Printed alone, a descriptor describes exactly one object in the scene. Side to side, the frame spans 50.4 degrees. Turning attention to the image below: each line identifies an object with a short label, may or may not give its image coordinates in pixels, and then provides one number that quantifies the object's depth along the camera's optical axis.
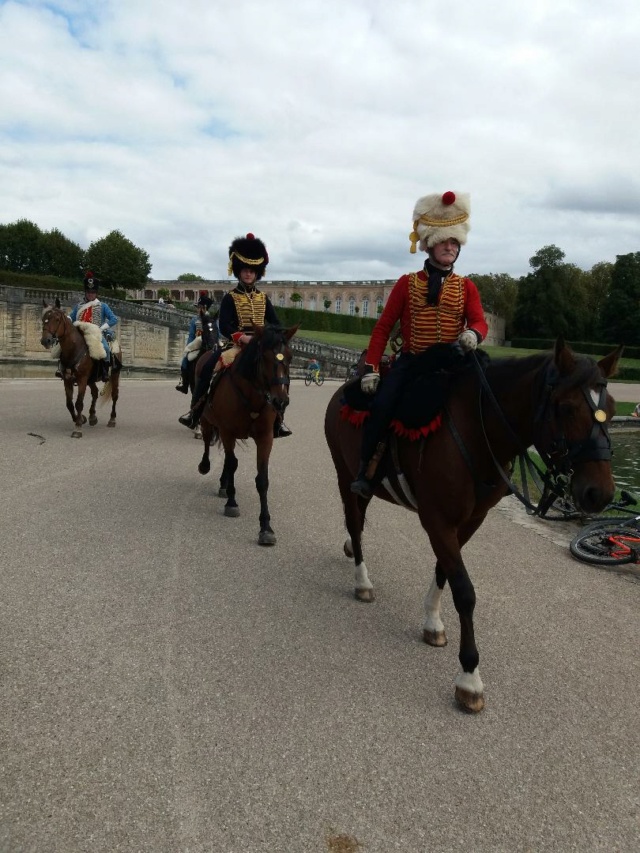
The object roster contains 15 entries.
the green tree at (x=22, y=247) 99.94
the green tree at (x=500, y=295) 106.31
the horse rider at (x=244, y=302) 8.55
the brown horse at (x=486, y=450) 3.59
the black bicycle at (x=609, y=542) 6.97
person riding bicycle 43.31
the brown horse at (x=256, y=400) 7.21
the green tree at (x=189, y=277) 168.30
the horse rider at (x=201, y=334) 13.06
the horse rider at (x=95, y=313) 14.89
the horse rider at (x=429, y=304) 4.86
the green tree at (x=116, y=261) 96.00
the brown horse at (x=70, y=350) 13.73
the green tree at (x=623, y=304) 85.06
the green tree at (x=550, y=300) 93.75
